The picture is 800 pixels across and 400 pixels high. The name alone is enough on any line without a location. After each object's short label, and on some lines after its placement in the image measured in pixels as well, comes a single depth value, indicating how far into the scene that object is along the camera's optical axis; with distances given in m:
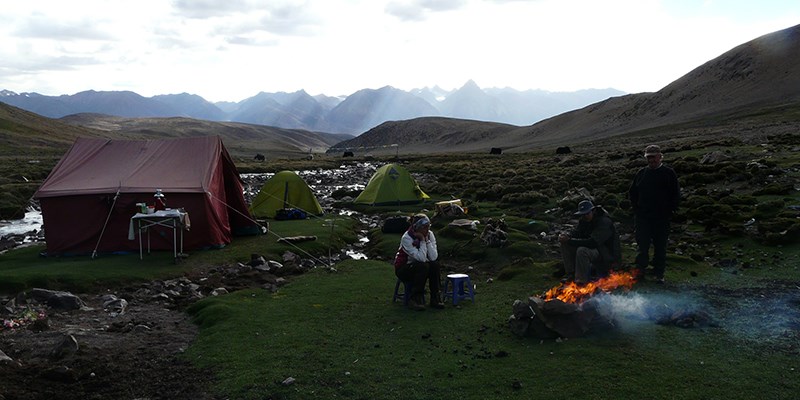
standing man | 11.23
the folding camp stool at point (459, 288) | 11.27
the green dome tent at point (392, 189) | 28.38
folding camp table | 15.67
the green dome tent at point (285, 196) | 25.14
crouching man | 10.88
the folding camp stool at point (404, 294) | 11.21
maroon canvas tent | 16.88
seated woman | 10.96
